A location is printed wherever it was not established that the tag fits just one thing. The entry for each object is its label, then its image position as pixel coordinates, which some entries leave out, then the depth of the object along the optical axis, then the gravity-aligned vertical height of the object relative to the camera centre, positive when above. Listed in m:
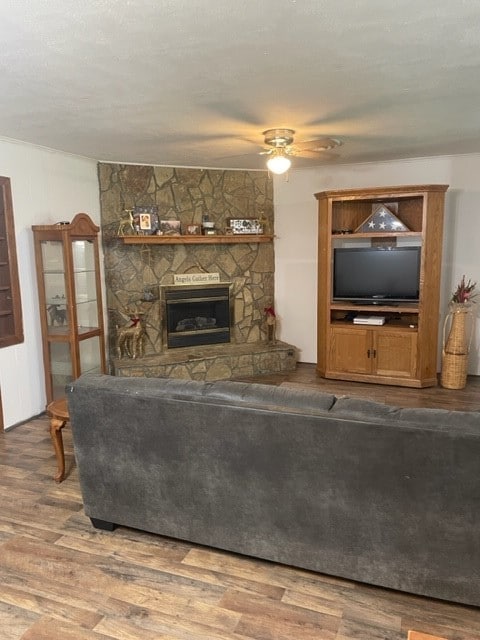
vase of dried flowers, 4.88 -0.98
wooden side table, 2.95 -1.06
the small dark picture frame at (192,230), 5.46 +0.28
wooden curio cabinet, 4.20 -0.36
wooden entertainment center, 4.83 -0.60
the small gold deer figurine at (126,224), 5.19 +0.35
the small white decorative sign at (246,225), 5.69 +0.34
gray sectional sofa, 1.88 -0.99
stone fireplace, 5.23 -0.23
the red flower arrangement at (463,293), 4.90 -0.45
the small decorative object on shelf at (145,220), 5.19 +0.39
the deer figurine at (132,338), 5.20 -0.92
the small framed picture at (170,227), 5.35 +0.32
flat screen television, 4.98 -0.25
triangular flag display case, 5.05 +0.31
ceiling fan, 3.56 +0.83
